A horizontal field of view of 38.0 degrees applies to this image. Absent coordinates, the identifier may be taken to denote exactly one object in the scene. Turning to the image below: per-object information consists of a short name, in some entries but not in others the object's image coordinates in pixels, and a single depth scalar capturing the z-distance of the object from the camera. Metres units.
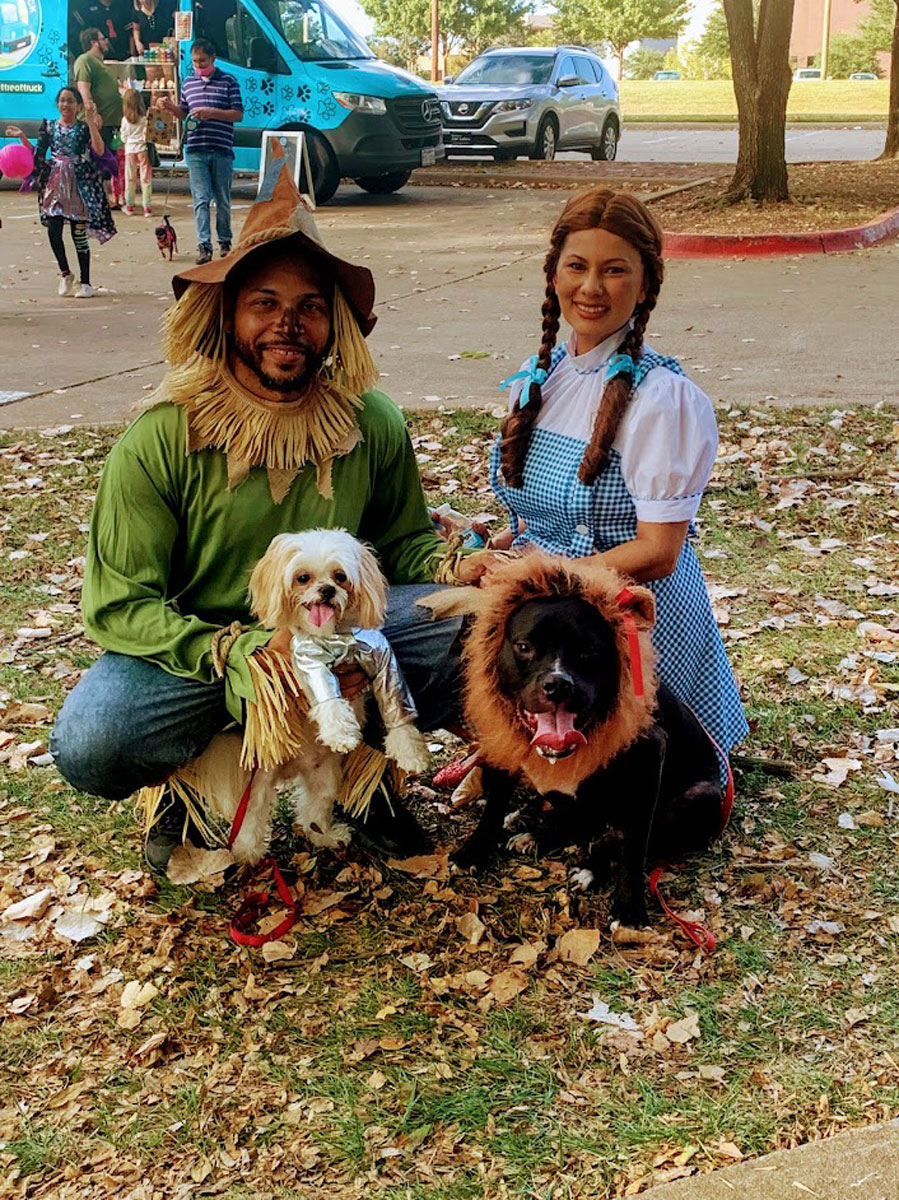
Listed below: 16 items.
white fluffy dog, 3.07
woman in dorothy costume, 3.28
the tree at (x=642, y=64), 86.00
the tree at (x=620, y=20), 60.78
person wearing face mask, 13.18
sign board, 13.70
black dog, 2.97
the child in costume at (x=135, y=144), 16.73
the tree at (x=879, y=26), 63.53
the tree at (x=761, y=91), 14.93
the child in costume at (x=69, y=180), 11.03
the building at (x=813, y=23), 87.33
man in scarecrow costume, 3.23
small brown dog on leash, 13.21
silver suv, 22.50
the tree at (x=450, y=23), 58.47
